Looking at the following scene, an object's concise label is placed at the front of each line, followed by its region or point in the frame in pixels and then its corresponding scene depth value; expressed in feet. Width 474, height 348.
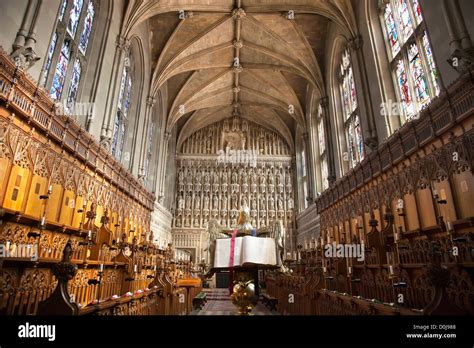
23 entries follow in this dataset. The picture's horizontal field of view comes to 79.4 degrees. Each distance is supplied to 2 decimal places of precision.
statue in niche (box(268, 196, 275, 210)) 80.48
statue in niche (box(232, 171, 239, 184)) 82.52
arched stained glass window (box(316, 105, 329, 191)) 62.85
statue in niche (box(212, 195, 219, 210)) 79.92
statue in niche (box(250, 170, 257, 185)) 82.29
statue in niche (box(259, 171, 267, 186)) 82.48
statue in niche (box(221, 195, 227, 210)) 79.92
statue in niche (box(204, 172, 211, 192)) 81.36
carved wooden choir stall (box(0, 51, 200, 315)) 17.69
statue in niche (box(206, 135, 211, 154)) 85.61
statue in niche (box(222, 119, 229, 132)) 86.69
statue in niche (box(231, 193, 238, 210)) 79.92
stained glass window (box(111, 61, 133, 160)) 45.03
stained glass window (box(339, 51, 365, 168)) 44.40
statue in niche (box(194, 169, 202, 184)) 82.02
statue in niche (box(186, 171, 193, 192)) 81.20
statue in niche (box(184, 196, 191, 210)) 79.77
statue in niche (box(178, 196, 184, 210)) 79.26
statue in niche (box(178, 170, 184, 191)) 81.15
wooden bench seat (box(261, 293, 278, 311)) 31.09
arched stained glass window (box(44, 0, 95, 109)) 28.35
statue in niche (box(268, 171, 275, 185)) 83.05
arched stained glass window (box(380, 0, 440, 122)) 28.40
